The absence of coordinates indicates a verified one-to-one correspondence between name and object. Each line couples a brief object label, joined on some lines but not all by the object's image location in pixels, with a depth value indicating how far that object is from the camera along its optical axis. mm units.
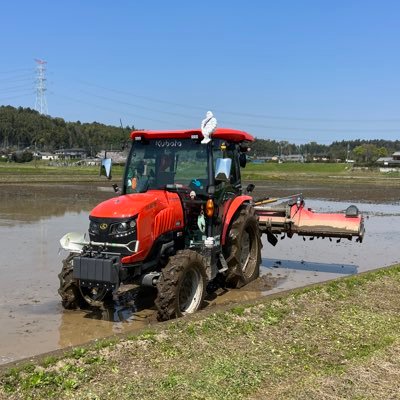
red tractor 6180
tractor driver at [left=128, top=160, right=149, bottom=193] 7285
